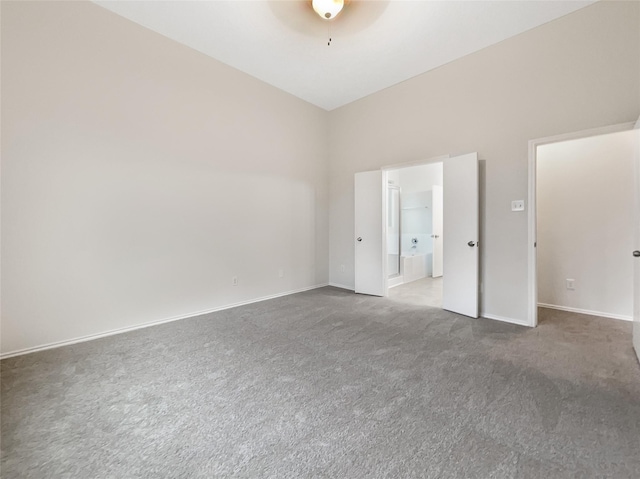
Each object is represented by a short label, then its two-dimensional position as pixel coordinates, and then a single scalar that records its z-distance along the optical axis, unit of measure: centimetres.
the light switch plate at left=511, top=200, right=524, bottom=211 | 294
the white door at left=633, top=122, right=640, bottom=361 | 212
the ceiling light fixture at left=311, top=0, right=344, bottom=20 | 233
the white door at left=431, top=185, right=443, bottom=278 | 592
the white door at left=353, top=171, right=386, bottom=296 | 428
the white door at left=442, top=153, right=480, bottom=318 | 317
